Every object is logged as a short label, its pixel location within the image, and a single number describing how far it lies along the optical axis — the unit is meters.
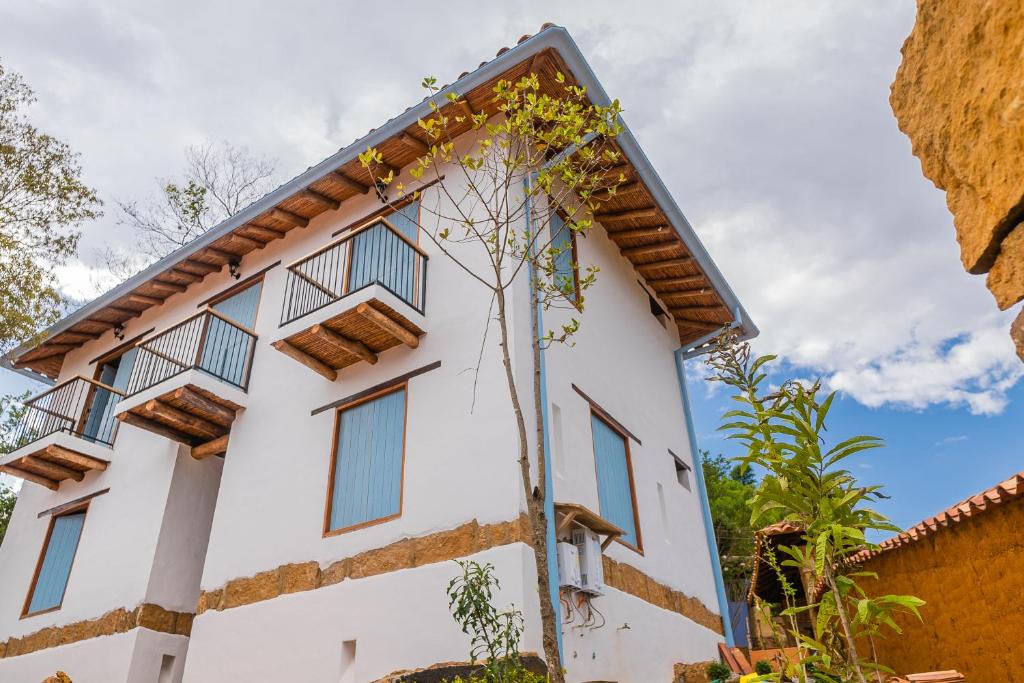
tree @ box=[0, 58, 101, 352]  10.05
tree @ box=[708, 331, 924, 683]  2.45
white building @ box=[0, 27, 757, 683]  7.07
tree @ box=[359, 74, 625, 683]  4.93
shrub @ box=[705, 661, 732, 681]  8.02
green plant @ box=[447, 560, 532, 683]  5.15
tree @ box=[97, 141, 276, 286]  16.89
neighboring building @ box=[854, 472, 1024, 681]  5.72
